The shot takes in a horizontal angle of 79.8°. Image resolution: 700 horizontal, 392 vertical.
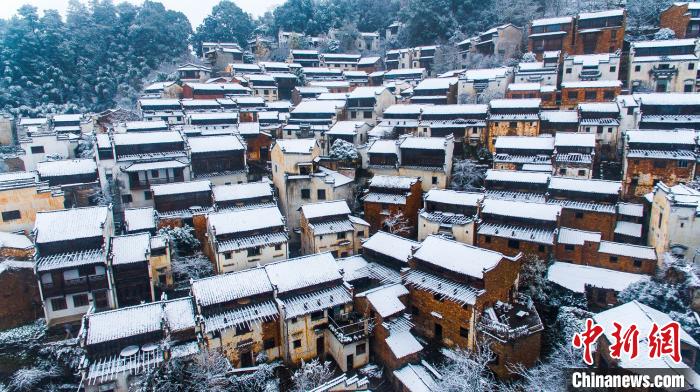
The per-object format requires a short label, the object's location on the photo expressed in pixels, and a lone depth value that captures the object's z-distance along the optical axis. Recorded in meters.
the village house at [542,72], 57.59
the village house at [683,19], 60.03
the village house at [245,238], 35.44
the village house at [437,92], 59.44
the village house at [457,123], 50.00
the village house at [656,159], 38.38
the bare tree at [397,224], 41.81
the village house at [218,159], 46.41
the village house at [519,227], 34.62
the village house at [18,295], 30.06
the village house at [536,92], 53.34
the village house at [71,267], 29.86
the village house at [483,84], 58.22
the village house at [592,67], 55.62
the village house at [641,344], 21.05
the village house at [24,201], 35.09
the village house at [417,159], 45.50
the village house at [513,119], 48.28
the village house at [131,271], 31.41
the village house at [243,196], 41.00
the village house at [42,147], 52.78
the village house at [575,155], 41.12
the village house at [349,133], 53.25
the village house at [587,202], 36.62
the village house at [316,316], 29.14
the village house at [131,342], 24.34
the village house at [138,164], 43.56
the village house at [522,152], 43.50
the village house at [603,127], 45.84
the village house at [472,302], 27.23
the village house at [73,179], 42.81
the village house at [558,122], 47.47
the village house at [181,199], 40.28
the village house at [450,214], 37.69
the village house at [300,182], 44.50
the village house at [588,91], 51.12
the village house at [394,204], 42.28
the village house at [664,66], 52.41
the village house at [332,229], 39.03
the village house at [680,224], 31.33
